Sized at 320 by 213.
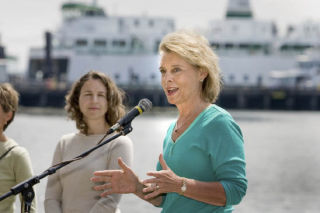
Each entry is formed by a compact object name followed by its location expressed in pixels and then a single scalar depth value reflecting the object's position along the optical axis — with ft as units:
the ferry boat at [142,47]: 214.48
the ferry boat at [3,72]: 206.55
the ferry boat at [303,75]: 204.85
